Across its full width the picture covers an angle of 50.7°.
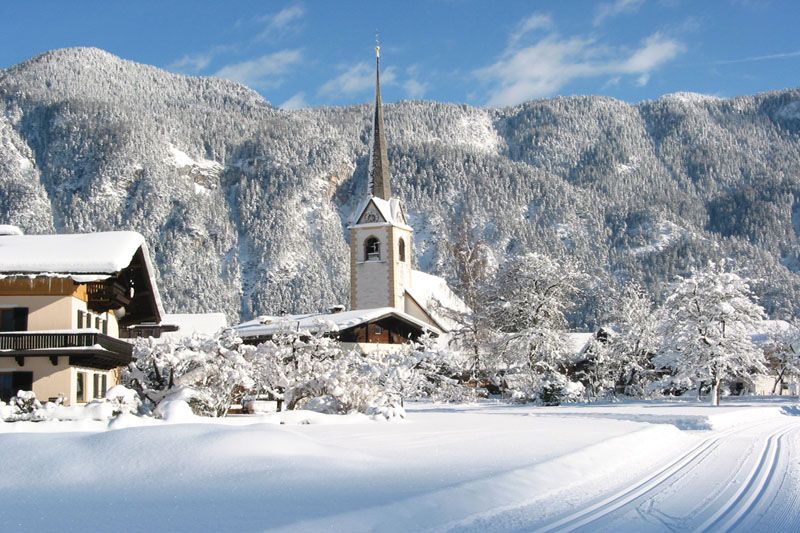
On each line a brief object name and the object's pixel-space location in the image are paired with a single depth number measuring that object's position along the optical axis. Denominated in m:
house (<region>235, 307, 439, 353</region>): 51.72
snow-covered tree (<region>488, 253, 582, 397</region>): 48.25
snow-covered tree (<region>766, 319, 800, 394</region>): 65.06
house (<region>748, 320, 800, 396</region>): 69.65
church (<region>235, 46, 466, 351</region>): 72.50
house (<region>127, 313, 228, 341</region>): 65.25
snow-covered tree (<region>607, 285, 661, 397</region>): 54.62
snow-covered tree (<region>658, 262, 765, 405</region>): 45.59
